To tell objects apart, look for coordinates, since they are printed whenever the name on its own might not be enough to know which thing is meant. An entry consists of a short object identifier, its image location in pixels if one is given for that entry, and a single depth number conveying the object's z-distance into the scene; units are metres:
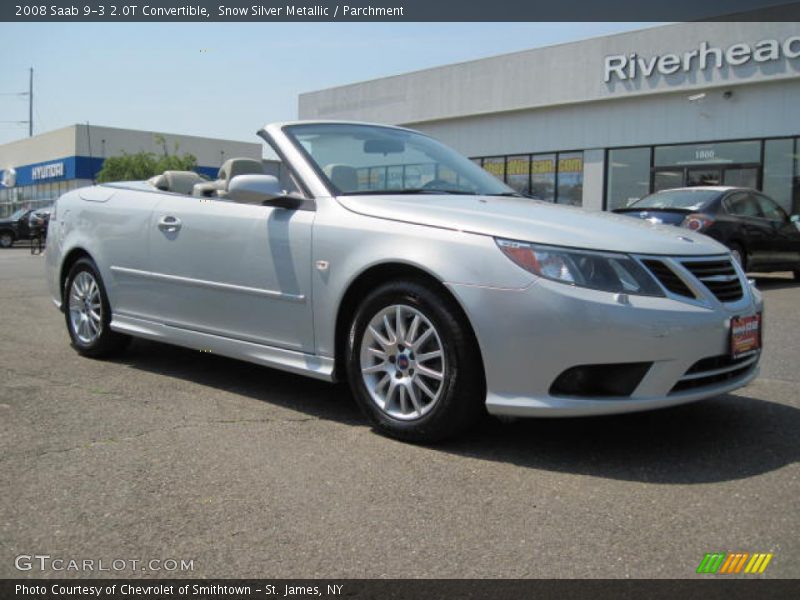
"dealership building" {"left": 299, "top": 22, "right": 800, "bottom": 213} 18.97
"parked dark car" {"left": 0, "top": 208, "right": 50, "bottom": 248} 29.72
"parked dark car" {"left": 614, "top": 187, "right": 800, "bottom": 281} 10.12
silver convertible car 3.28
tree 48.41
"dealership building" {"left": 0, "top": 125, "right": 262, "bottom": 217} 52.41
